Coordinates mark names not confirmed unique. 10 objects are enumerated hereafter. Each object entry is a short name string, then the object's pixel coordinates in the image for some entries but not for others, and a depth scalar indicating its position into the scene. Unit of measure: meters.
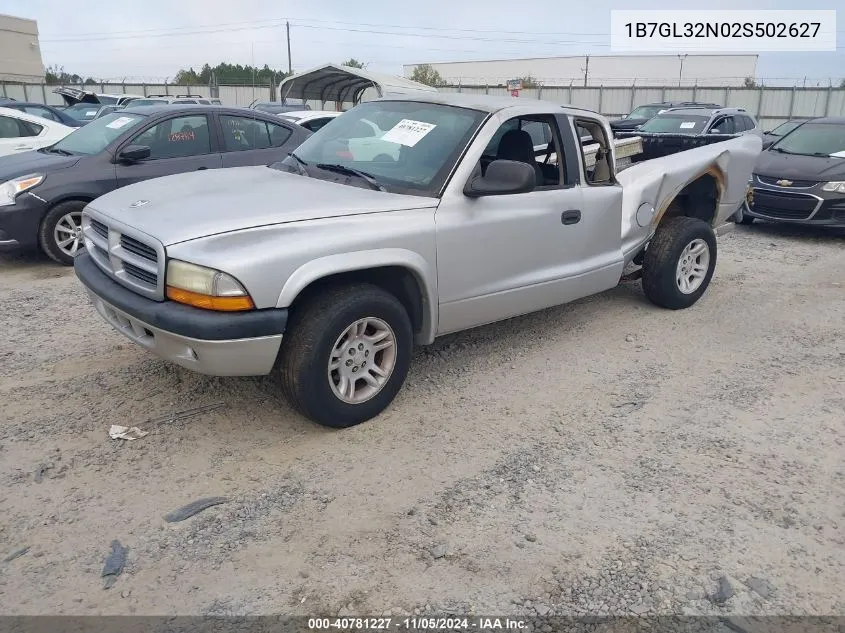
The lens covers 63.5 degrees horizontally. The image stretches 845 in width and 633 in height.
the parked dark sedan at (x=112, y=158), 6.54
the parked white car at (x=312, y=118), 11.29
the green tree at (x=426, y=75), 60.19
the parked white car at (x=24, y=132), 9.48
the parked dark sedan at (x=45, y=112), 12.41
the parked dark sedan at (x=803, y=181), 8.84
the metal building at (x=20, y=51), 49.88
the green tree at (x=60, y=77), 46.53
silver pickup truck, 3.25
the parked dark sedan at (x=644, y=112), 17.68
